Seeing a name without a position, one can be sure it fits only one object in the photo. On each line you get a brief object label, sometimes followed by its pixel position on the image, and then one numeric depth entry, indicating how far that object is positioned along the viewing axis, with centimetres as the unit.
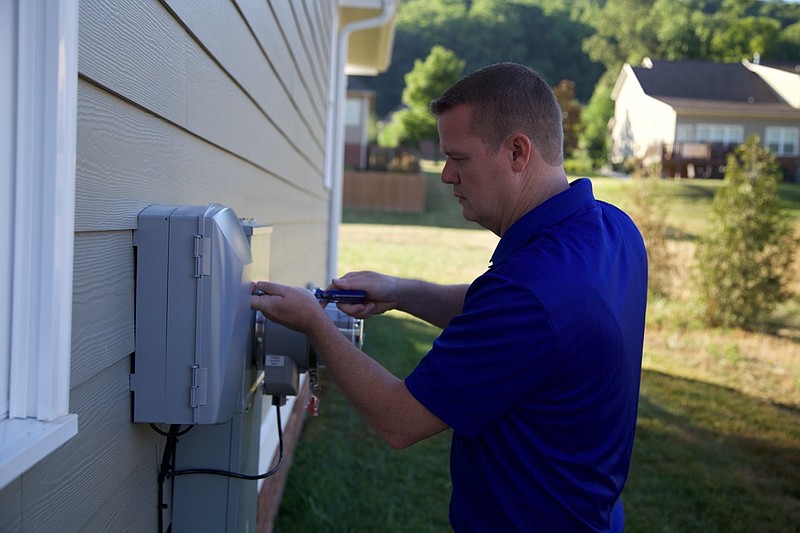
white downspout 806
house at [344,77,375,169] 3231
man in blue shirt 160
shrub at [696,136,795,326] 991
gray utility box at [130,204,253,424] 154
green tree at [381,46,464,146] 3534
